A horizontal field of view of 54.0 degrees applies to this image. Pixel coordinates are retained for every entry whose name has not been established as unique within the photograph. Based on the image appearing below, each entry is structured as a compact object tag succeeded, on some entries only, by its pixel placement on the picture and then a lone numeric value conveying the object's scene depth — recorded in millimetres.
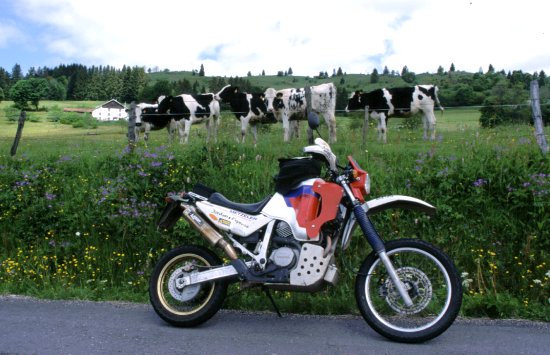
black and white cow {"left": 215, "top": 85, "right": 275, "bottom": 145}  18516
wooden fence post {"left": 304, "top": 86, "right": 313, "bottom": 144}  9016
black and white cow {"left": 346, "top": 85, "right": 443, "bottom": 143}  18656
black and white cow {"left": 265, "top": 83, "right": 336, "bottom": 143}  17109
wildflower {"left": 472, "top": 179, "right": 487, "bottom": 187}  6871
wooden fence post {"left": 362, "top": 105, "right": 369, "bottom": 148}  11883
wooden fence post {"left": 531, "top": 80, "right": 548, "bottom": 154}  7727
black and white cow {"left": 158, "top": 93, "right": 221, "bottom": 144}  18578
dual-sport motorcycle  4402
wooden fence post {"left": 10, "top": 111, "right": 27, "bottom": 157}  10795
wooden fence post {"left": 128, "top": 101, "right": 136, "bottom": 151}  8827
